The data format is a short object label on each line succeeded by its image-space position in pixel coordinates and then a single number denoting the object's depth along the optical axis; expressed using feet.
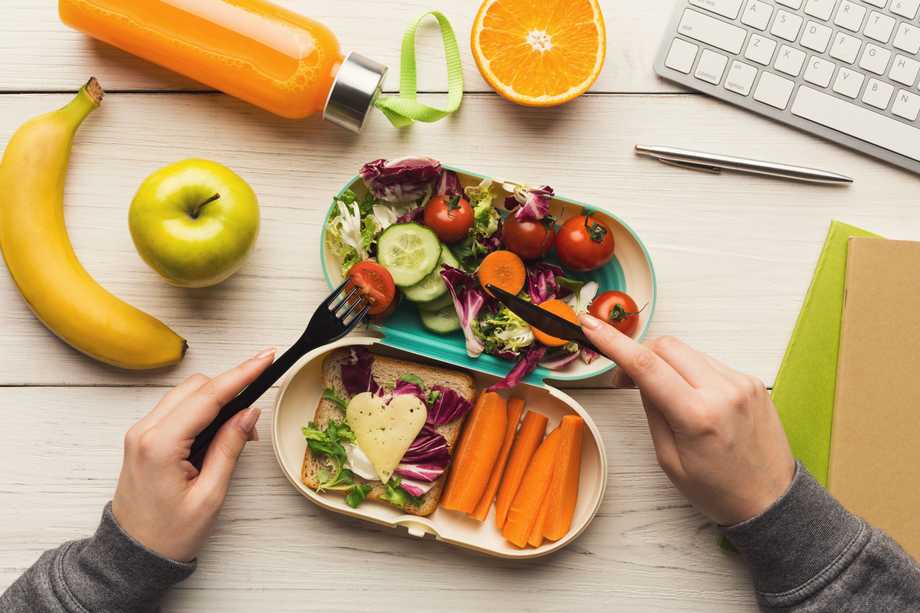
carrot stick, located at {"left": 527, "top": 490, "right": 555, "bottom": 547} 3.95
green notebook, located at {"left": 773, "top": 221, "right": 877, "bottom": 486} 4.12
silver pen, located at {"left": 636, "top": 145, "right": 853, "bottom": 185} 4.16
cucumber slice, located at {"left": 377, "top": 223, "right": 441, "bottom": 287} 3.85
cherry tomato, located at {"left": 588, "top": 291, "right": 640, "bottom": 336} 3.85
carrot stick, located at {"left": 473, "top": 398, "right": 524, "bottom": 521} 4.05
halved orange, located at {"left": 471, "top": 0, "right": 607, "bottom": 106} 3.93
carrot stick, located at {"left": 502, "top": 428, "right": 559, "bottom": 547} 3.96
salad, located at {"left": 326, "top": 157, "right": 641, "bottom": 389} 3.85
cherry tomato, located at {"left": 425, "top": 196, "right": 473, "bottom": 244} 3.85
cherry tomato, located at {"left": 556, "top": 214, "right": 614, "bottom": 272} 3.85
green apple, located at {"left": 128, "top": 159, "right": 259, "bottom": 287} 3.74
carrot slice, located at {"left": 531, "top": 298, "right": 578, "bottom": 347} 3.85
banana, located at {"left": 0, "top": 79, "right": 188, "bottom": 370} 3.99
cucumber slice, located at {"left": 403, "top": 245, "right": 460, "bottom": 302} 3.89
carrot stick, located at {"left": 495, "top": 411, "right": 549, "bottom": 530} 4.05
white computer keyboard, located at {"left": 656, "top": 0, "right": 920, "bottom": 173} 4.04
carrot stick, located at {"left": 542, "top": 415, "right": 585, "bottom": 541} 3.96
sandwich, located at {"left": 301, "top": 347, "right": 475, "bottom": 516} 3.93
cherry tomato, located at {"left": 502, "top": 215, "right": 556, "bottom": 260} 3.86
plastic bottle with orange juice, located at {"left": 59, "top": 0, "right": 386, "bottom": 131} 3.95
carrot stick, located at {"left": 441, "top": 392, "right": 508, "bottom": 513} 3.96
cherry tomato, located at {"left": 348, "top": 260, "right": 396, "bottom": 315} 3.75
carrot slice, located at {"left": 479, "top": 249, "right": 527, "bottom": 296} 3.91
